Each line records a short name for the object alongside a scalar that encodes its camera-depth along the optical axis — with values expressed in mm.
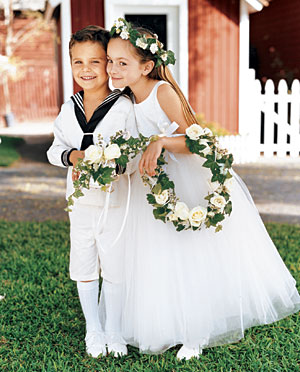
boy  2574
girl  2551
